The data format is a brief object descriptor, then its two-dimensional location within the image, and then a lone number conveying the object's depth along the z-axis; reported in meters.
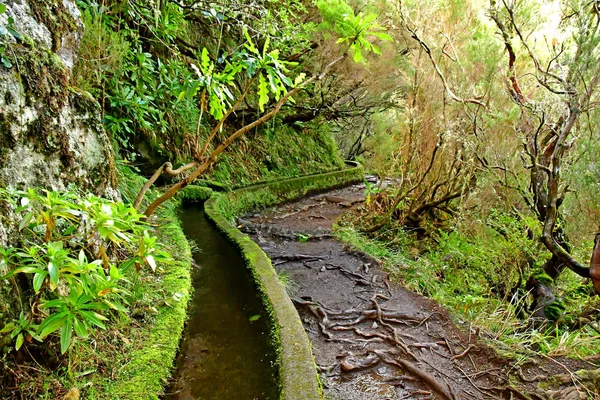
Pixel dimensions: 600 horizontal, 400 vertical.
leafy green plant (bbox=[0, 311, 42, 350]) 1.77
